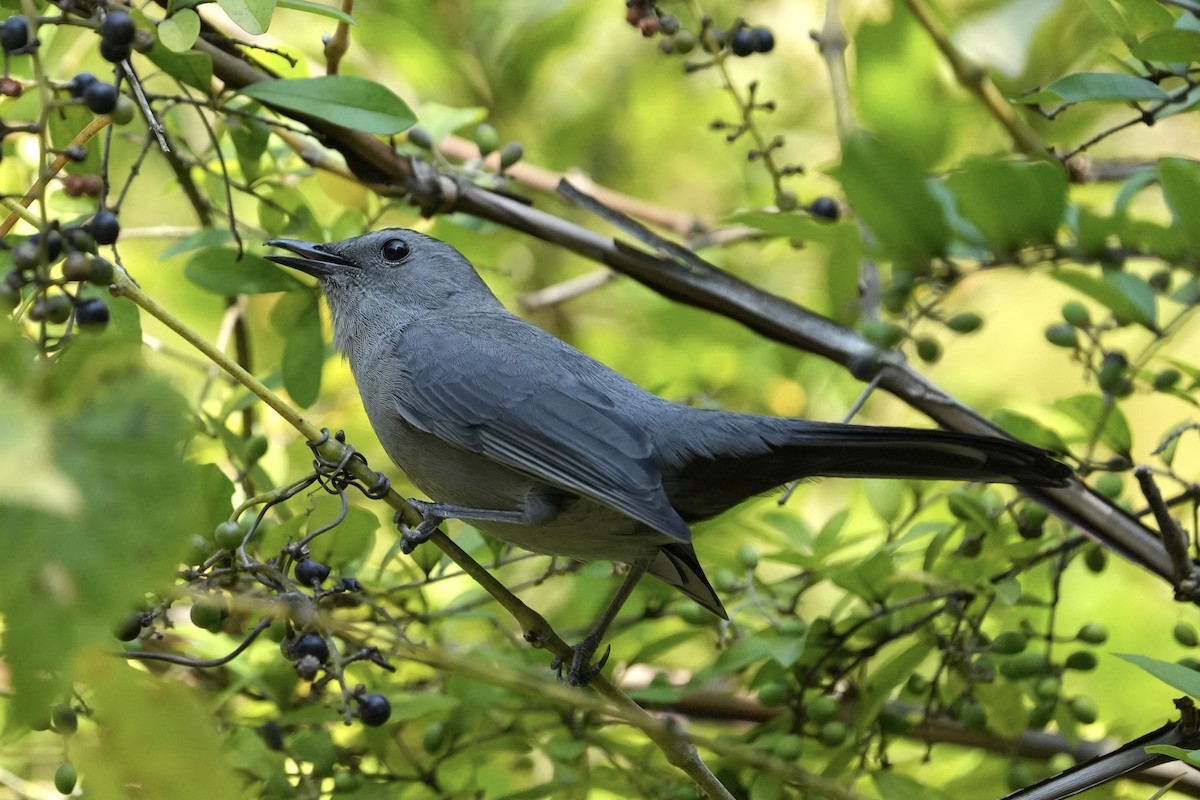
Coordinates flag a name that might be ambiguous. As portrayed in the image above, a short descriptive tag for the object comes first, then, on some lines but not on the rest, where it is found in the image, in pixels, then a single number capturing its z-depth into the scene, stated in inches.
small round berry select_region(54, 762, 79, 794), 175.6
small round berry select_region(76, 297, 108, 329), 149.6
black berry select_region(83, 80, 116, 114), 169.3
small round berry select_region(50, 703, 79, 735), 172.2
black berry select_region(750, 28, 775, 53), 264.5
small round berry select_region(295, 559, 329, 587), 188.2
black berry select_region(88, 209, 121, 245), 184.5
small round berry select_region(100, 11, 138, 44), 172.2
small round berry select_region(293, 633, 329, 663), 182.2
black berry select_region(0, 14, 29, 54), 165.5
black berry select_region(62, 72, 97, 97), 174.1
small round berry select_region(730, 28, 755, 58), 264.5
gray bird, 227.6
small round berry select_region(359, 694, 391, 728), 188.4
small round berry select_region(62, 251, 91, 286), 148.9
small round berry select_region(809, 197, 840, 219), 280.7
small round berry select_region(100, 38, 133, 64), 174.2
